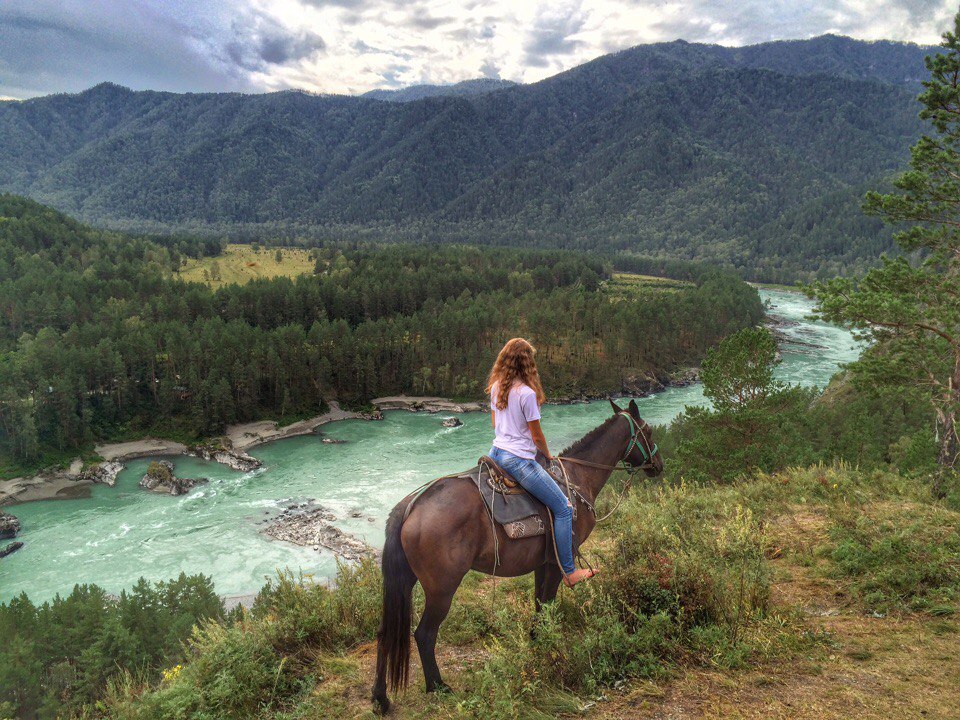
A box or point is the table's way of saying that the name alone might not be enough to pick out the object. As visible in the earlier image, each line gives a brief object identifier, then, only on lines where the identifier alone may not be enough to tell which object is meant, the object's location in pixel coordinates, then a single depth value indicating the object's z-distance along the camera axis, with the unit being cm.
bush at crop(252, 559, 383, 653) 839
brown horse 690
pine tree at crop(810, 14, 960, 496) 1245
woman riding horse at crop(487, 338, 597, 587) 743
